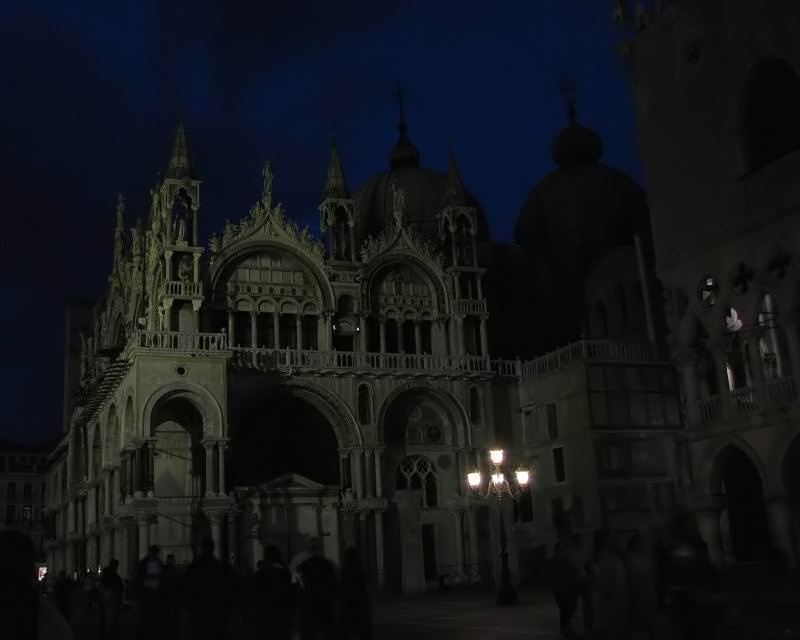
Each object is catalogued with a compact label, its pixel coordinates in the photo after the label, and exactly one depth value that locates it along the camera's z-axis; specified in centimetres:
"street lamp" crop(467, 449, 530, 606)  2294
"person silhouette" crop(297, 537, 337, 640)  1181
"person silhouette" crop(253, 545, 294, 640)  1141
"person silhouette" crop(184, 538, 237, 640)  1079
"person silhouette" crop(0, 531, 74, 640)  593
